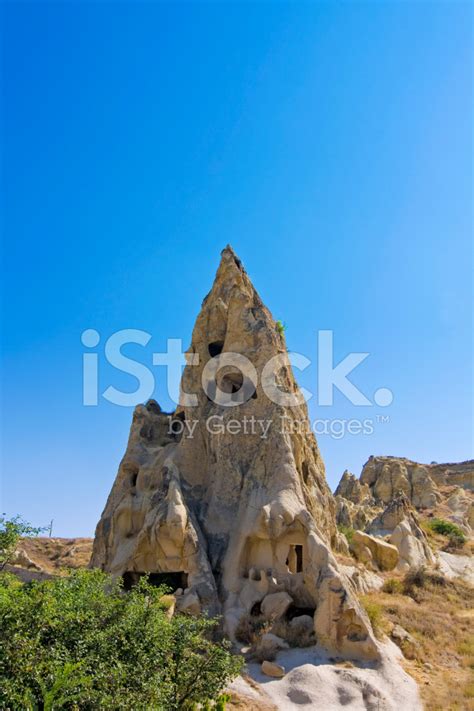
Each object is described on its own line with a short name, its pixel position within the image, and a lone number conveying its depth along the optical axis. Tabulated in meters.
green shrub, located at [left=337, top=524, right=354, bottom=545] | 22.17
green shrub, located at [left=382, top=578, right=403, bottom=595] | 17.30
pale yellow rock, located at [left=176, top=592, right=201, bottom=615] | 12.23
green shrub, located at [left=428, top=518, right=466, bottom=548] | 29.82
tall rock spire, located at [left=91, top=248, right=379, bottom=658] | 12.77
